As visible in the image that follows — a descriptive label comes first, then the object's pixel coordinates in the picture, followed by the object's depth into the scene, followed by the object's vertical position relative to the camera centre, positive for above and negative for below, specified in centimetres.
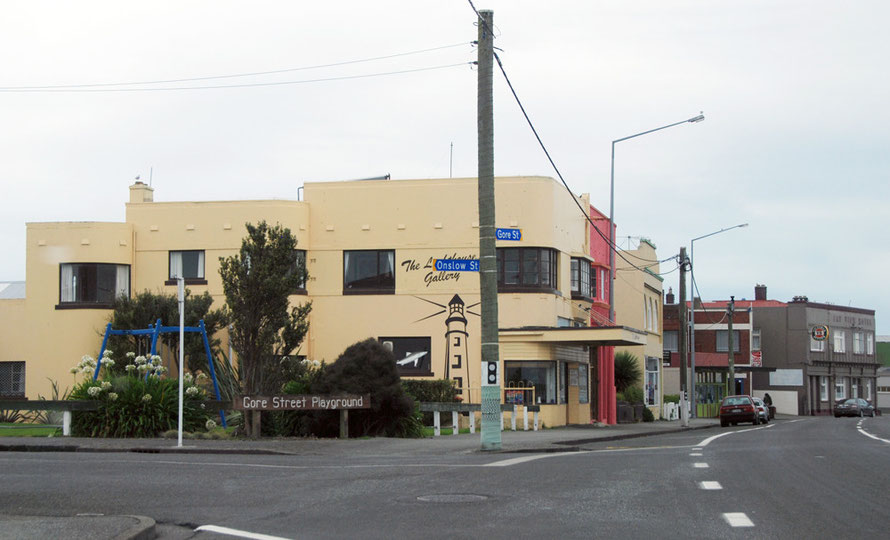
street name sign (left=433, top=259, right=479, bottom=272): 2549 +246
